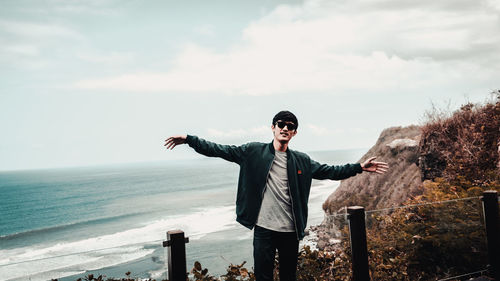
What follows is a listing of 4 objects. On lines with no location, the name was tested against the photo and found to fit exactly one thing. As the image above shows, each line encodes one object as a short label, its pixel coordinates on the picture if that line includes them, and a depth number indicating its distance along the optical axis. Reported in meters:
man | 2.77
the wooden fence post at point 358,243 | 3.31
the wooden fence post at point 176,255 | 2.69
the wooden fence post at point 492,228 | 4.12
